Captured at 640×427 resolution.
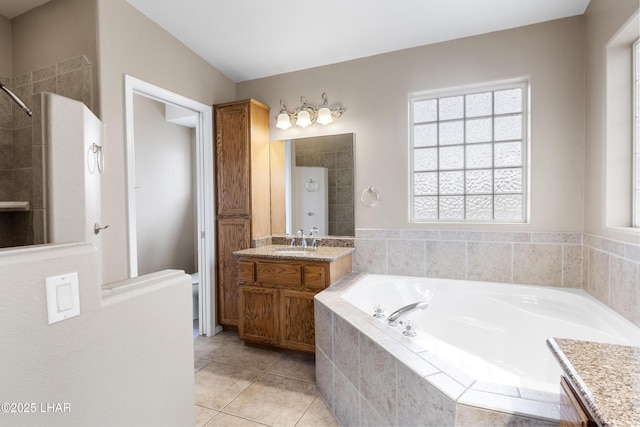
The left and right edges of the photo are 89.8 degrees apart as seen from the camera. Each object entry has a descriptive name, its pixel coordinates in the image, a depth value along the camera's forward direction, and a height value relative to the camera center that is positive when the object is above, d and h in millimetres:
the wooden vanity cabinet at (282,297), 2514 -742
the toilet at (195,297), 3631 -1015
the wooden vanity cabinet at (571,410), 656 -457
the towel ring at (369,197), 2883 +79
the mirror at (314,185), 3000 +211
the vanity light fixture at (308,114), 2945 +868
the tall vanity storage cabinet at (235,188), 3012 +184
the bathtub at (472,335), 1136 -698
